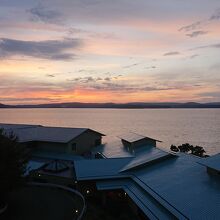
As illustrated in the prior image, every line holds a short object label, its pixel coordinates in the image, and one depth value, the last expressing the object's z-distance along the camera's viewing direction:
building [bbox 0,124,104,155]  33.76
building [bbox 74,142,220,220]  16.19
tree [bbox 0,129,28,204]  18.27
